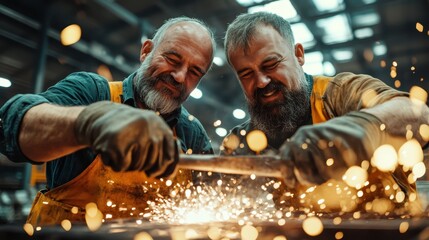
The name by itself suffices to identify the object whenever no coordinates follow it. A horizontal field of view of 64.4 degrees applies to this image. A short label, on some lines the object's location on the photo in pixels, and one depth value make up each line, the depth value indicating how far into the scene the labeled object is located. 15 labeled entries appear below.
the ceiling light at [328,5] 4.65
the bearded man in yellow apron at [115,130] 1.11
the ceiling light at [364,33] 5.49
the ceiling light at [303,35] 5.23
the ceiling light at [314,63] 6.09
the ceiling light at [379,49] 5.97
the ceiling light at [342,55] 6.29
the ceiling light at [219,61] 6.39
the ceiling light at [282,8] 4.66
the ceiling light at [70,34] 5.55
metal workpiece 1.17
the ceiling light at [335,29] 5.11
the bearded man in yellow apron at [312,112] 1.12
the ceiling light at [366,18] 5.01
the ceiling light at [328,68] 6.42
